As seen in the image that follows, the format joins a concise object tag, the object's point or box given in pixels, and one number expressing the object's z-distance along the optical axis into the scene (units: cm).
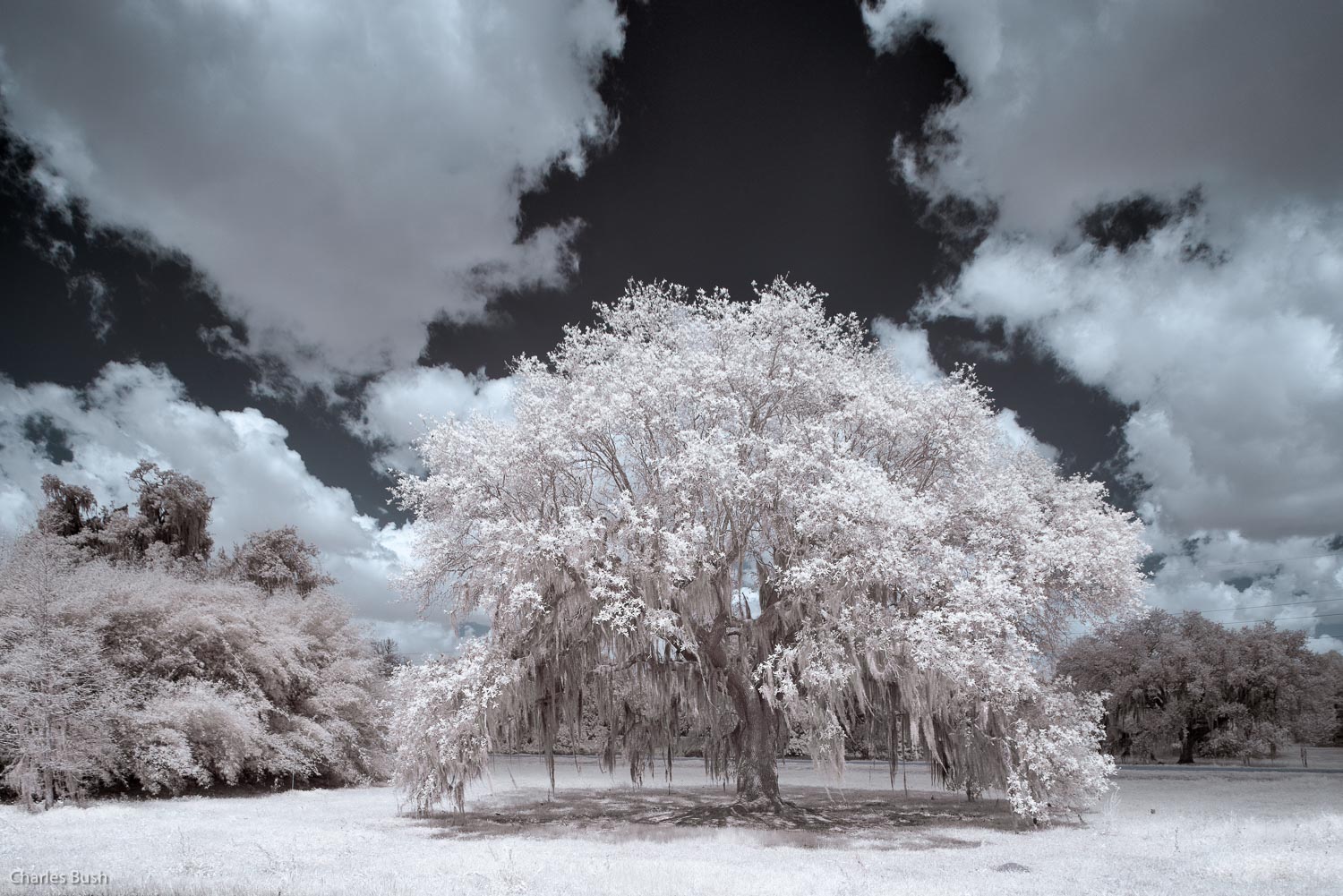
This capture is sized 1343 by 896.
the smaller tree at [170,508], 3462
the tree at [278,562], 3459
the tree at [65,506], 3231
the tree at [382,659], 3038
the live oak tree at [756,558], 1377
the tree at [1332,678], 3069
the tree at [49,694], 1778
